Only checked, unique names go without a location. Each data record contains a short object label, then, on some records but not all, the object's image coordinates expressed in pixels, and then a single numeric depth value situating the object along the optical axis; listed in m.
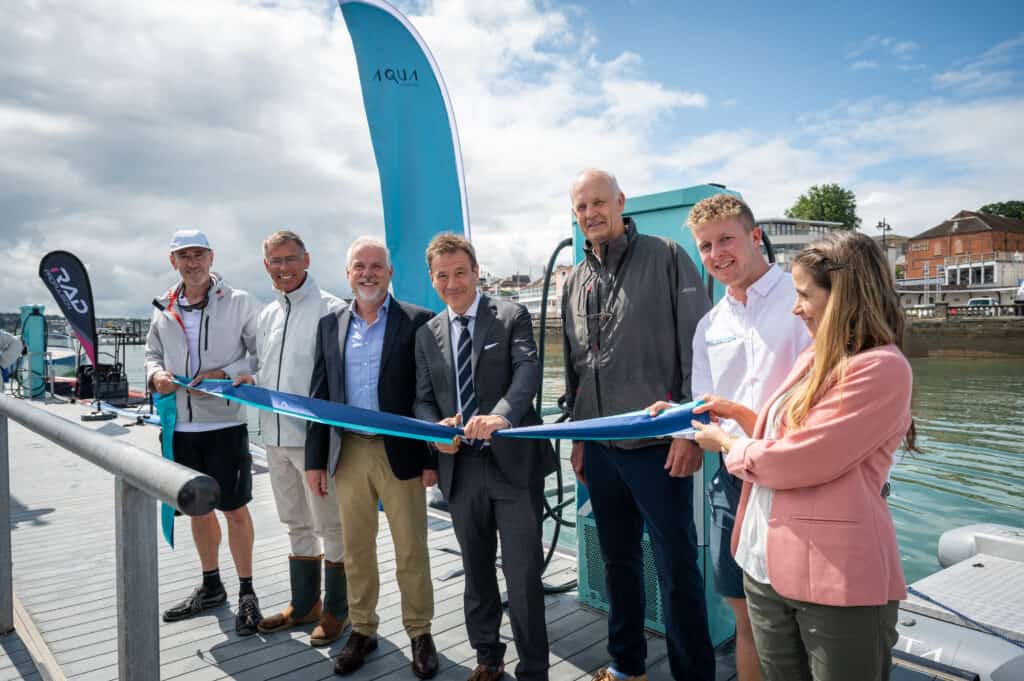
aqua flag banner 5.25
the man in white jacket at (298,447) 3.28
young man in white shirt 2.09
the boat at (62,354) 21.98
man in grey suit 2.62
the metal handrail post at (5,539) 3.04
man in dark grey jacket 2.45
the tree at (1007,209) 82.00
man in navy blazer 2.96
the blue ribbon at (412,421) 2.16
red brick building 61.88
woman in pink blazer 1.50
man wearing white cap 3.47
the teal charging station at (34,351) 16.02
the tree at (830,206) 72.31
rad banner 12.80
